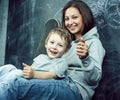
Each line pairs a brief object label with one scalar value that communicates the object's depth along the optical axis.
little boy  1.67
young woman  1.55
